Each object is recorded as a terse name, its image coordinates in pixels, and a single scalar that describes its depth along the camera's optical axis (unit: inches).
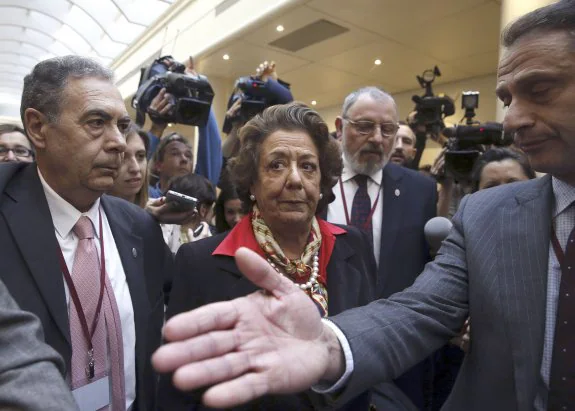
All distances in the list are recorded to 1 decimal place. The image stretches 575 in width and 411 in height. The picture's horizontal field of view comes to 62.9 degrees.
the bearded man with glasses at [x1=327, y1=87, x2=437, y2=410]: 87.4
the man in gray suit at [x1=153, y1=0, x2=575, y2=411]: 36.5
